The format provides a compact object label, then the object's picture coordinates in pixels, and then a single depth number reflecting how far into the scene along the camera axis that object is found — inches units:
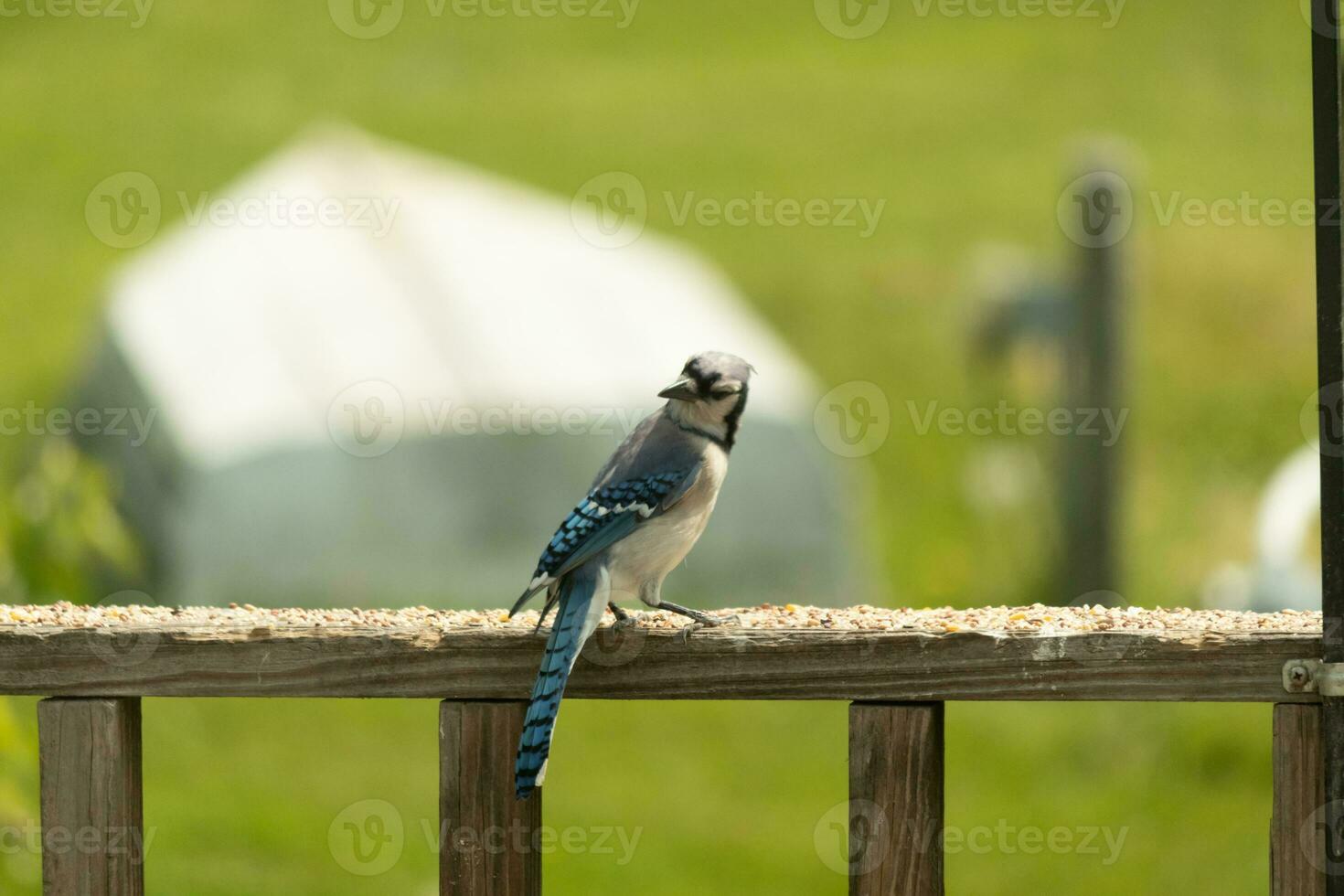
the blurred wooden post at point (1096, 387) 761.6
